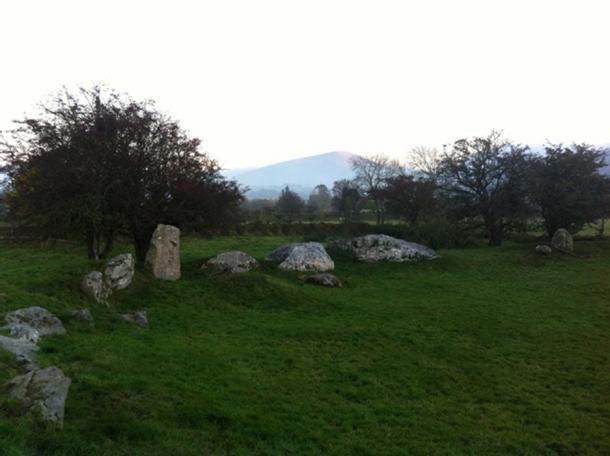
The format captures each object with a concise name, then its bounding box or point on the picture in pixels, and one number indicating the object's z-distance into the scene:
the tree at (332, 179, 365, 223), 44.56
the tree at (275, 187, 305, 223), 43.60
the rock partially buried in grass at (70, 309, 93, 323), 9.81
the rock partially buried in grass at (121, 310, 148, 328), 10.55
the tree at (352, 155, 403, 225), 65.38
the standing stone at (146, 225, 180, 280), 14.50
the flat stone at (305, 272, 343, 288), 16.20
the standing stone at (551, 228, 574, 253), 23.08
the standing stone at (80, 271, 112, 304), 11.81
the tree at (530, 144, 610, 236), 24.72
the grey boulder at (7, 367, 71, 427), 5.40
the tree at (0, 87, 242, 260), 14.75
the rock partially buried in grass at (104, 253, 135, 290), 12.64
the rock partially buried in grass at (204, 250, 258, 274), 15.88
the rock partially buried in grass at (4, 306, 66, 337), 8.68
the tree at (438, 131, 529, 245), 27.03
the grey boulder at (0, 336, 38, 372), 6.79
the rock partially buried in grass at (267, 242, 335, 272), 17.94
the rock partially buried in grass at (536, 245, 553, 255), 22.34
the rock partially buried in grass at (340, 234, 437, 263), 20.73
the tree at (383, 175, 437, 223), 32.41
